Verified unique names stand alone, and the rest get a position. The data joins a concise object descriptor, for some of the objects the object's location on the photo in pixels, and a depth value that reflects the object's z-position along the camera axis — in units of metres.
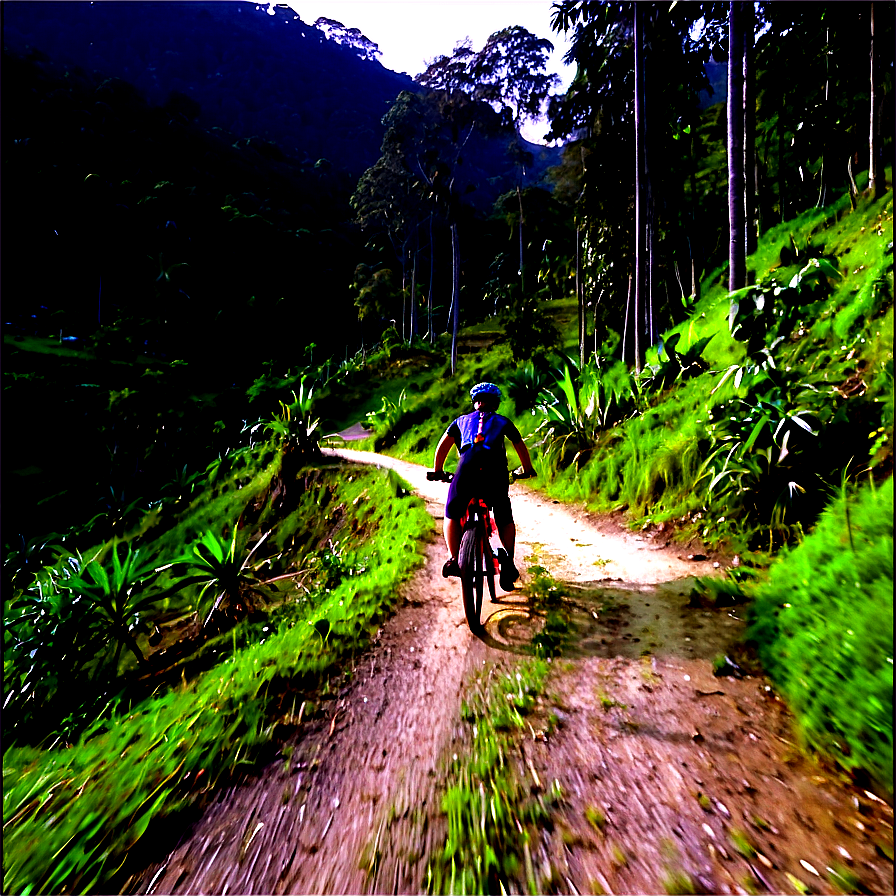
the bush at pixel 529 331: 16.83
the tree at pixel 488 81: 21.45
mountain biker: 4.01
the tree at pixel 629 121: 10.57
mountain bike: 3.72
